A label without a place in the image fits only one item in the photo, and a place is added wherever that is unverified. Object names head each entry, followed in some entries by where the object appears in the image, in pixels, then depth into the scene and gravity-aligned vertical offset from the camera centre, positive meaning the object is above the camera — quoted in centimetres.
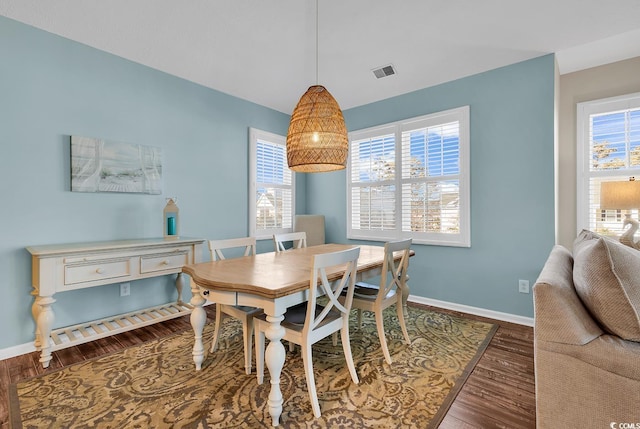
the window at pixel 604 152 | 293 +62
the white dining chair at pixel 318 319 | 168 -68
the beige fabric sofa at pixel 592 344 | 112 -52
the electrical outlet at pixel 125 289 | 295 -74
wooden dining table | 161 -42
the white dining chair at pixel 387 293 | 221 -66
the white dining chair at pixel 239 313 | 208 -72
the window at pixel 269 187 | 408 +38
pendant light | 218 +60
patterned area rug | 163 -111
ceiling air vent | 323 +157
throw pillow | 115 -30
